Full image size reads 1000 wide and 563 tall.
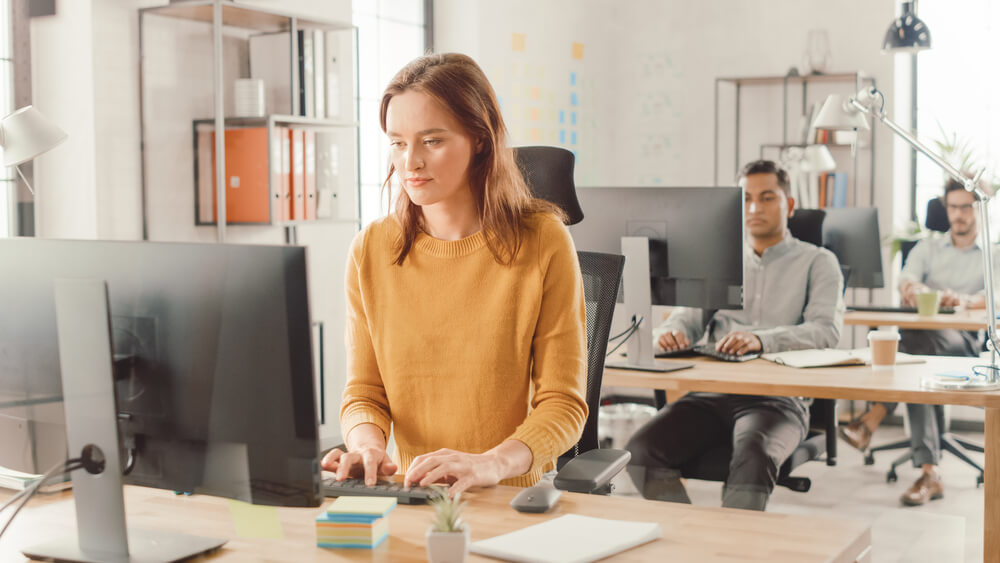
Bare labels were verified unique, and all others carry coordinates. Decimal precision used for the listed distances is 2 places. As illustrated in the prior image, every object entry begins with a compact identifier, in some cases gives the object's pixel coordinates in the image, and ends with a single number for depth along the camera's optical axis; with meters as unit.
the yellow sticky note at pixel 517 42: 5.23
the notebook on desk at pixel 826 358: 2.90
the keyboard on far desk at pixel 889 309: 4.46
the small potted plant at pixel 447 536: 1.20
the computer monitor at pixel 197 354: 1.19
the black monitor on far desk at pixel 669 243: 2.85
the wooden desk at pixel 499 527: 1.31
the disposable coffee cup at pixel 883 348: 2.85
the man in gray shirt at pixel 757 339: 2.76
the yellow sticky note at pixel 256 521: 1.34
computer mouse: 1.48
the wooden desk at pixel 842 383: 2.42
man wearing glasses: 4.54
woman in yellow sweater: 1.75
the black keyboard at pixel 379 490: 1.51
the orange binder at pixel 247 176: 3.49
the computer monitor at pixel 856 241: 4.43
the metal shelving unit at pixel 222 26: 3.33
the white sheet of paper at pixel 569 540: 1.28
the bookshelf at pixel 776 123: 5.65
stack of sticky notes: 1.33
